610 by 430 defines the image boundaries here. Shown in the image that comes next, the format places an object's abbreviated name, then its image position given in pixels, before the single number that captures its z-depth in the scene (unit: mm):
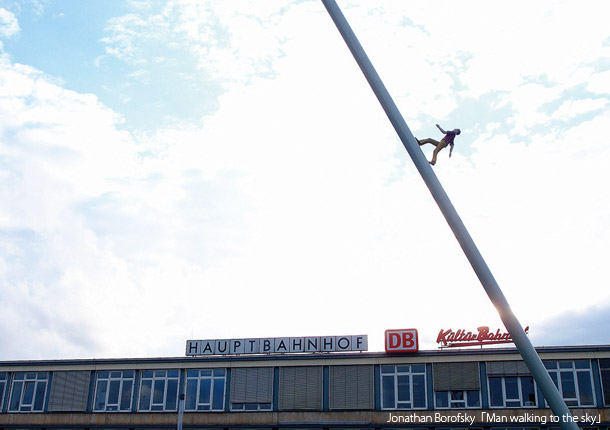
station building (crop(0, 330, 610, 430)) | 45812
